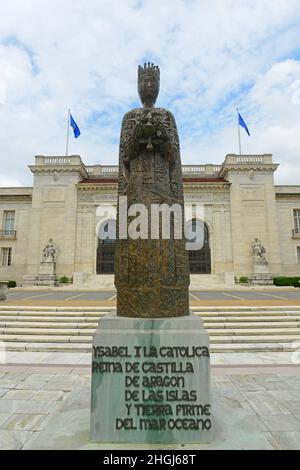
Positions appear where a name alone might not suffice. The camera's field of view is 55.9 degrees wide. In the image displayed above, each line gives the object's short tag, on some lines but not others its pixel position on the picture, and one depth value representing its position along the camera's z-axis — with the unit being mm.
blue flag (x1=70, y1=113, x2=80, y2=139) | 34219
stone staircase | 7906
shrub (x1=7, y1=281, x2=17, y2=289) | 29097
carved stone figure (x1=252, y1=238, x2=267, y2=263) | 31522
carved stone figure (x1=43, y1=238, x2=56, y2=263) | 31859
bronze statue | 2977
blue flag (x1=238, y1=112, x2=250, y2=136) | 33312
